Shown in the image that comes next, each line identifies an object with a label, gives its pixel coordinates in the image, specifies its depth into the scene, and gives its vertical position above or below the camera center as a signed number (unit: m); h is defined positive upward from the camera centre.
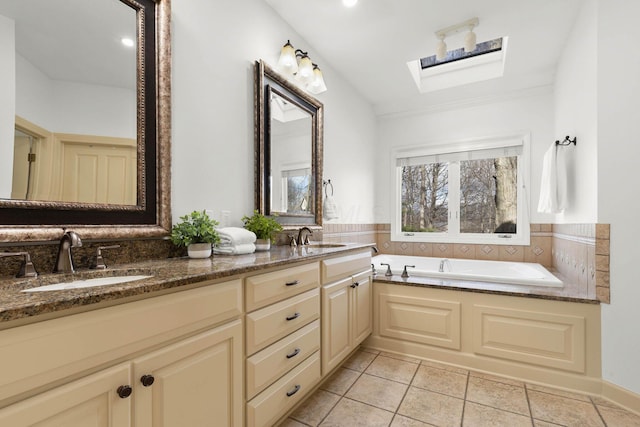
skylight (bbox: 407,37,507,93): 3.03 +1.54
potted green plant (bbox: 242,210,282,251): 1.86 -0.10
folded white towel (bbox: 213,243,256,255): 1.60 -0.20
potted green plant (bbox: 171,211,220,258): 1.45 -0.11
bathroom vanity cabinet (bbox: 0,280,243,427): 0.67 -0.42
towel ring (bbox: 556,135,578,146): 2.34 +0.57
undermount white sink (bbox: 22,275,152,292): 0.90 -0.24
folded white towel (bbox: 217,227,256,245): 1.60 -0.12
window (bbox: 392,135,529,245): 3.40 +0.24
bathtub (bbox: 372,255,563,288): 2.28 -0.55
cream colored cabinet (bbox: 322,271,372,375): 1.82 -0.71
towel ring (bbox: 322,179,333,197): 2.90 +0.27
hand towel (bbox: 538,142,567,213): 2.42 +0.25
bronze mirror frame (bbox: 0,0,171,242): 1.26 +0.32
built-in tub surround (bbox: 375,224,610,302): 1.85 -0.40
